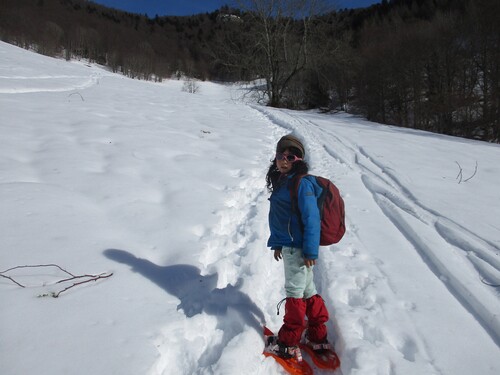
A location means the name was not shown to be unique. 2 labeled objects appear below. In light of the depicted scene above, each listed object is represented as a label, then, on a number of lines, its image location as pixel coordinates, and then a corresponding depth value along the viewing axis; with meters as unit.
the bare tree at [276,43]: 21.16
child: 1.84
